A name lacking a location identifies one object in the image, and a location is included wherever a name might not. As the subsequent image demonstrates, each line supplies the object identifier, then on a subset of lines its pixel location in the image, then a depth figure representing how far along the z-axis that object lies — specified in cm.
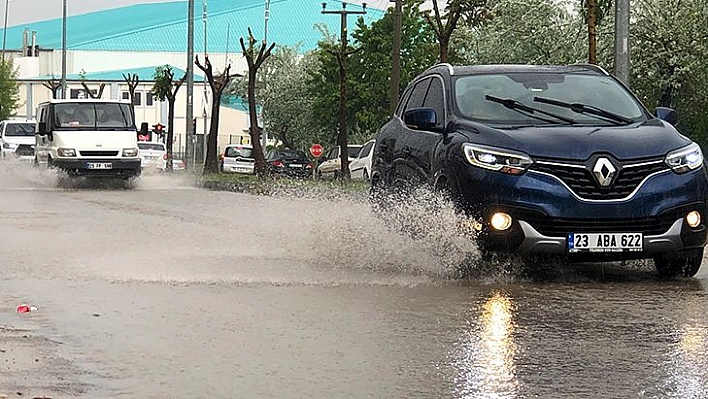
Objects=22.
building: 11300
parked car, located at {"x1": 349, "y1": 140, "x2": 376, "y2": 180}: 3897
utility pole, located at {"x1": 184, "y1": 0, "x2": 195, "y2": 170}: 4425
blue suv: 999
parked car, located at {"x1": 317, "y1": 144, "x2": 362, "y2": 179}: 4919
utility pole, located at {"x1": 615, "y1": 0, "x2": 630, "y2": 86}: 2080
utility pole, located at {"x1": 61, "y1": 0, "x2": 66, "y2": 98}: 6365
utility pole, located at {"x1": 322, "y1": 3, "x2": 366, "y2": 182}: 4144
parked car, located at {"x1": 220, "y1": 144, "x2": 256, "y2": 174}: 5953
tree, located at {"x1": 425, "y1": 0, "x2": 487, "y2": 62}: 3422
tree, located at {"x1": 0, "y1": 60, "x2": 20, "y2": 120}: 10009
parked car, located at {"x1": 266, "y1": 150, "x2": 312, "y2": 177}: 5875
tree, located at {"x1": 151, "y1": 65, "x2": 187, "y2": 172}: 6531
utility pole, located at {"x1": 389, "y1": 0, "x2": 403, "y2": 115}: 3416
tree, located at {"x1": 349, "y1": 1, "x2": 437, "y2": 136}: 6494
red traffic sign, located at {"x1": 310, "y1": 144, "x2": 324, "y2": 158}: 5181
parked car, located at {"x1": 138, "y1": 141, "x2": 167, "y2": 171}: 5300
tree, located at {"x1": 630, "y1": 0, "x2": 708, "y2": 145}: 4106
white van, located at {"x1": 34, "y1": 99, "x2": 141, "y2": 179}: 2994
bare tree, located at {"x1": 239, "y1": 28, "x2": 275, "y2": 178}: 4225
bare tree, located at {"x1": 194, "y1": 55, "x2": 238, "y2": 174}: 4662
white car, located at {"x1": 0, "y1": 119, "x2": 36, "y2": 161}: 4447
